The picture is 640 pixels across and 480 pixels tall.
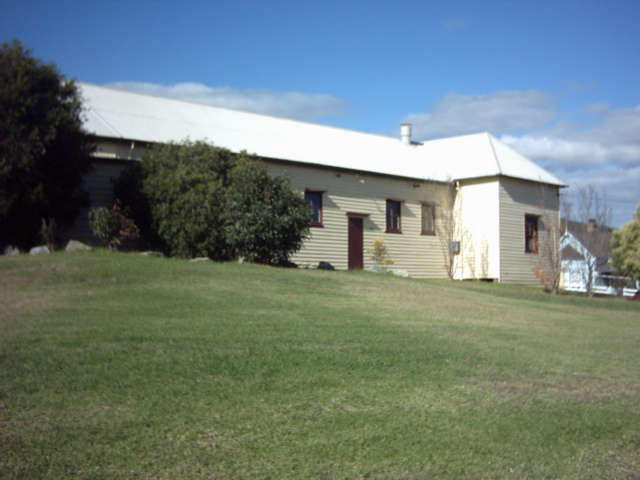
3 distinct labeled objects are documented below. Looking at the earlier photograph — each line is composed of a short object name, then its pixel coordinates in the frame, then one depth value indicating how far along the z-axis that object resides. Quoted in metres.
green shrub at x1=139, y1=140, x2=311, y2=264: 17.69
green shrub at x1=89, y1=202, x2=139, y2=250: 17.52
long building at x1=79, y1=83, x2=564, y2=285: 24.06
